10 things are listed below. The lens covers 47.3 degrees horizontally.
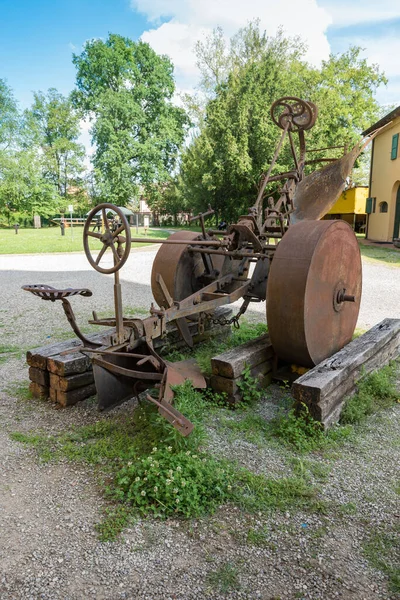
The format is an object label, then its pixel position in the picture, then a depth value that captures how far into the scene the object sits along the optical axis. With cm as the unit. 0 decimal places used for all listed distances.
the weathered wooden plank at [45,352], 401
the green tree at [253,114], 2147
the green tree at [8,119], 4231
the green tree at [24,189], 4088
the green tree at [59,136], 4509
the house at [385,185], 1944
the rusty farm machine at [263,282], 347
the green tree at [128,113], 3347
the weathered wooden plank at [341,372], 339
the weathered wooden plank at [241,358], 389
